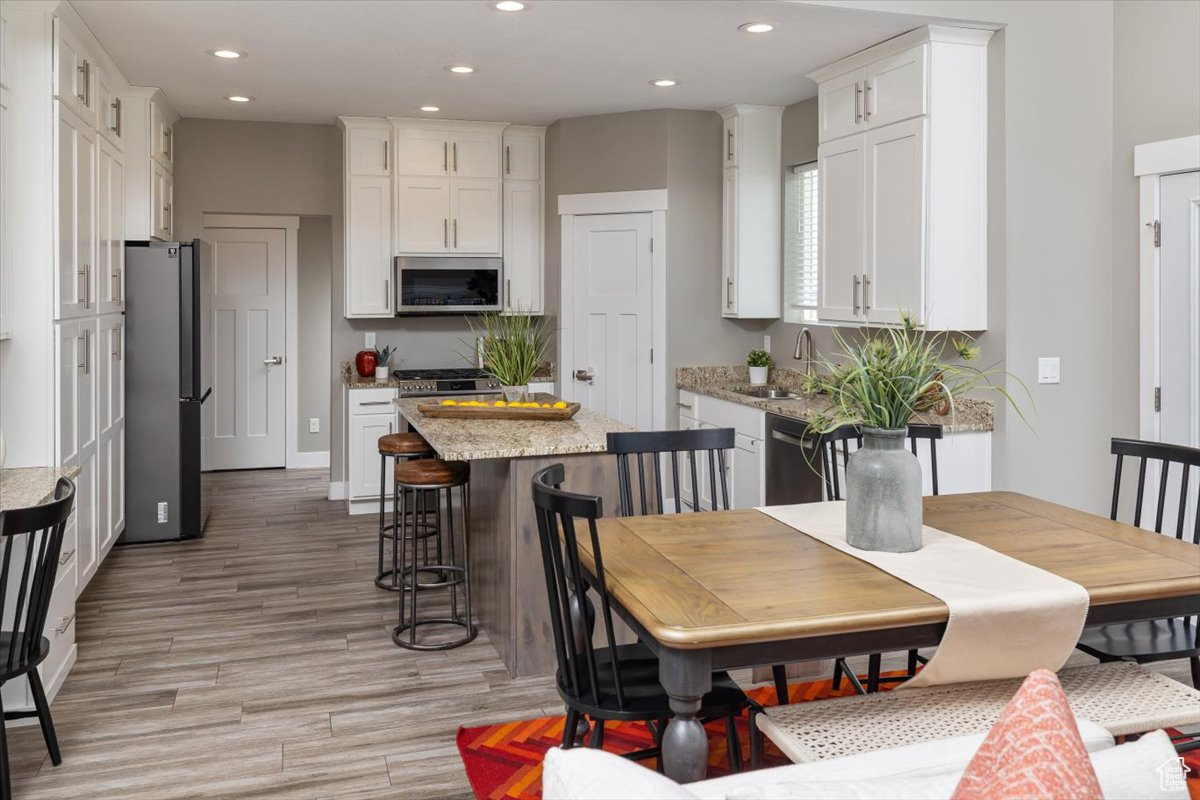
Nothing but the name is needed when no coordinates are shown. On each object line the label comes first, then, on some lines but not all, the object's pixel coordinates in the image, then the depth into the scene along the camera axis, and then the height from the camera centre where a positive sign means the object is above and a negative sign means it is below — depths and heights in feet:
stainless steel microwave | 21.30 +1.95
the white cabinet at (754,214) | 19.51 +3.18
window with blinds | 19.03 +2.51
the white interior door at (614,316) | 20.42 +1.21
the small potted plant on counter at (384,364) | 21.57 +0.23
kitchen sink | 18.76 -0.39
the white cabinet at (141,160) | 17.88 +3.94
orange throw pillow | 2.76 -1.11
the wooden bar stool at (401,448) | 14.43 -1.08
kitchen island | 11.58 -1.58
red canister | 21.30 +0.25
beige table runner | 6.29 -1.60
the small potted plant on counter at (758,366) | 19.86 +0.14
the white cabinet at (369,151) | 20.97 +4.75
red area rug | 8.90 -3.67
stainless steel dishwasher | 15.48 -1.54
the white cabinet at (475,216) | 21.59 +3.48
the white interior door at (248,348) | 25.46 +0.71
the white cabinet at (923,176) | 13.71 +2.82
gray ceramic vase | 7.52 -0.91
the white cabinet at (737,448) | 16.85 -1.30
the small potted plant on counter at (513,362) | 14.61 +0.18
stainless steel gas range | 20.73 -0.18
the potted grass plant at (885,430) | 7.47 -0.43
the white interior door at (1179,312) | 12.76 +0.78
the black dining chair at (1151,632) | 8.14 -2.26
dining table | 6.01 -1.45
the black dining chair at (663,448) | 9.66 -0.75
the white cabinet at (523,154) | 21.79 +4.86
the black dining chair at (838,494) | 9.62 -1.22
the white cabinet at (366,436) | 20.72 -1.29
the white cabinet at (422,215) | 21.24 +3.44
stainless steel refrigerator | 17.53 -0.21
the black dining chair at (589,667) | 6.92 -2.25
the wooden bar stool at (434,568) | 12.78 -2.63
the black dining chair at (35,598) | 7.98 -1.92
